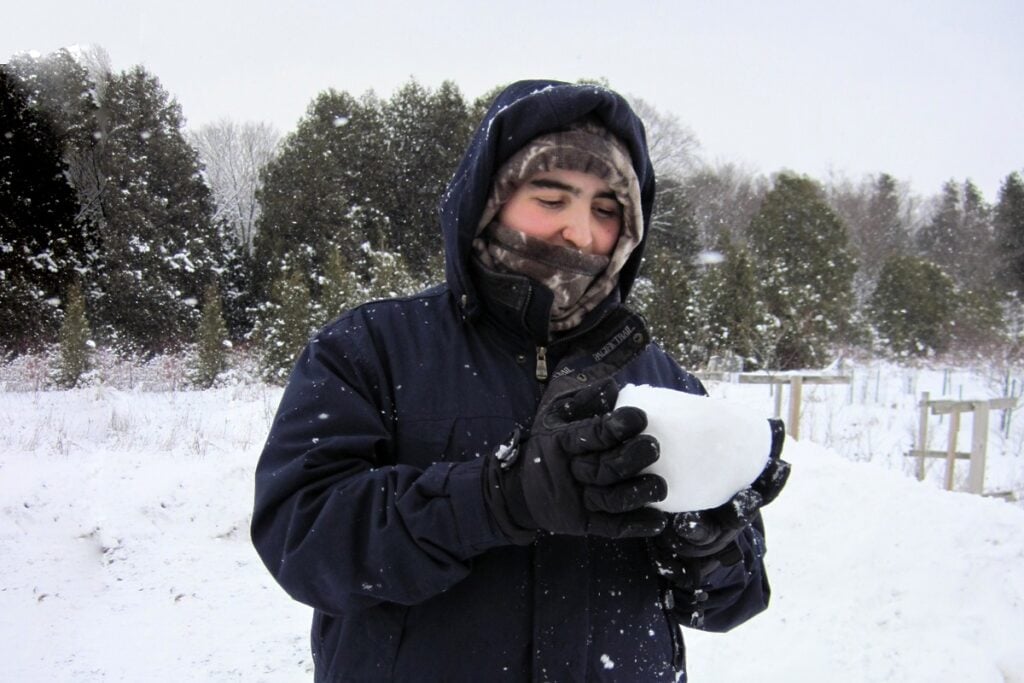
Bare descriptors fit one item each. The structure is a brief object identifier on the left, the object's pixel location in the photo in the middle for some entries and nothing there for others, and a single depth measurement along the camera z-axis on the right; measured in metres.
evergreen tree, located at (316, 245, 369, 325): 12.65
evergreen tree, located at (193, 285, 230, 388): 12.37
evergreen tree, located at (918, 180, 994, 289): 24.88
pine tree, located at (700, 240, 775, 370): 14.78
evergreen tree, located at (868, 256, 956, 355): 20.38
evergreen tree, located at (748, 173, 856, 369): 17.81
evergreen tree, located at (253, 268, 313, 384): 12.10
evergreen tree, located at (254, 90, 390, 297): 16.75
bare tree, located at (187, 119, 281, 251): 22.62
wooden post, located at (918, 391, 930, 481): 7.77
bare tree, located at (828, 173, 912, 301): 28.62
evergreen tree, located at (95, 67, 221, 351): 11.24
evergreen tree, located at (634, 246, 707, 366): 14.87
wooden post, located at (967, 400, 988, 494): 7.09
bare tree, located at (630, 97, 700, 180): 27.08
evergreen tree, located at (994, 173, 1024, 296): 21.09
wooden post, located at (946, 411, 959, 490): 7.30
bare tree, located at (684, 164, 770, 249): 31.33
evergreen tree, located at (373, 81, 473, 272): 18.14
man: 1.07
